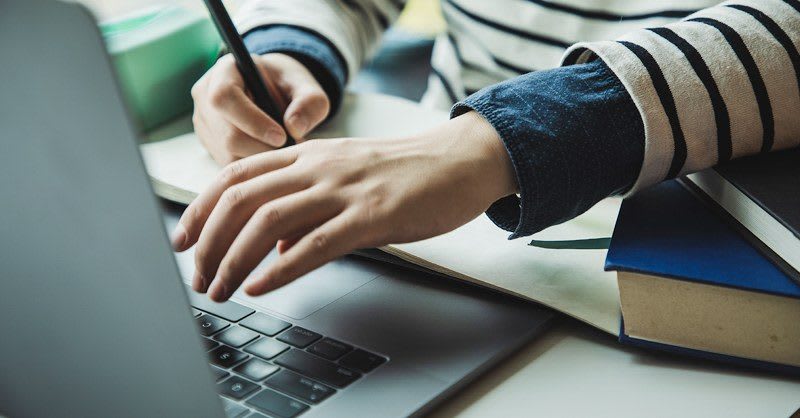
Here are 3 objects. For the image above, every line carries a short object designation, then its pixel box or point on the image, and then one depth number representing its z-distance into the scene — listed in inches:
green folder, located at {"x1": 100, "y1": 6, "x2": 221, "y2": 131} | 24.4
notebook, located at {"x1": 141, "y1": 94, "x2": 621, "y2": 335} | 16.0
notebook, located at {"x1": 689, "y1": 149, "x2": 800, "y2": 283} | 14.2
